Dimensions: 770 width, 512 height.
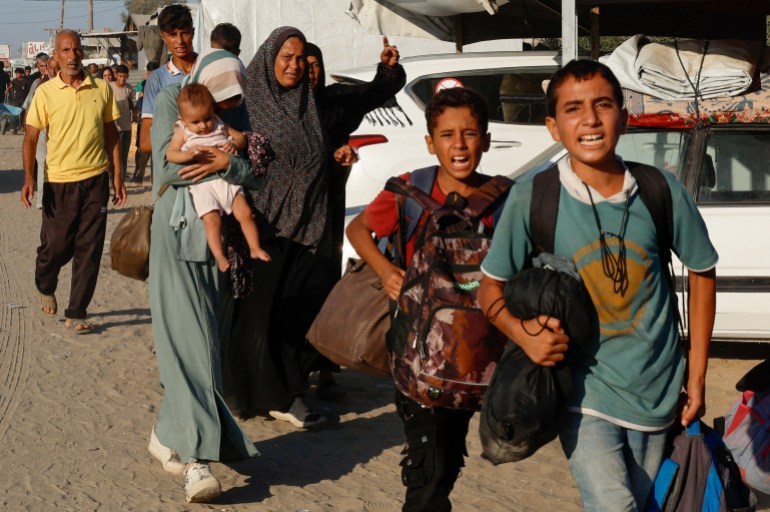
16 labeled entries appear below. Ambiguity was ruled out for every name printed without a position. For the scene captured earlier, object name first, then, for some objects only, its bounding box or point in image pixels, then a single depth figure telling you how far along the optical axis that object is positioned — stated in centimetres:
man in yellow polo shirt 877
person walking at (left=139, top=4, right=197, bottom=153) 699
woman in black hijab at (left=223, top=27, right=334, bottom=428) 612
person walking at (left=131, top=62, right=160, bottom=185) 1953
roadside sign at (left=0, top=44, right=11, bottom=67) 8669
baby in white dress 491
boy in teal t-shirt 305
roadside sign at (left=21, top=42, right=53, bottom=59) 8450
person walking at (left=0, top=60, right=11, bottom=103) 3366
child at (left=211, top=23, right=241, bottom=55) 718
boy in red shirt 382
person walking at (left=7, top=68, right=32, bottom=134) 3419
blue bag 316
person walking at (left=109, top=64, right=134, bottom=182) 1870
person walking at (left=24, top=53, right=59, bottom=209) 1439
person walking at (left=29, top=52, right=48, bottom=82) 2197
